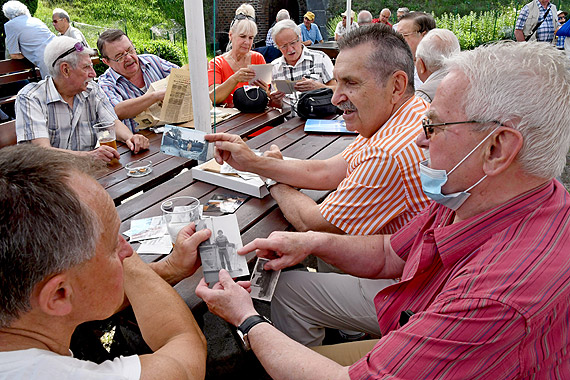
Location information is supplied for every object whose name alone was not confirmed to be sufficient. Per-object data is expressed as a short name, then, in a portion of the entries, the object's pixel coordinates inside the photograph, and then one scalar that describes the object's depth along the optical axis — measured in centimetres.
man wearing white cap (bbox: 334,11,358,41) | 1184
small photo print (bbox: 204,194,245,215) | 220
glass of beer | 283
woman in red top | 478
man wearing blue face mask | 108
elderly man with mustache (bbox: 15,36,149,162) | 301
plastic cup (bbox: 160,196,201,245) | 181
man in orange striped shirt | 193
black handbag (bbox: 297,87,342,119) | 384
